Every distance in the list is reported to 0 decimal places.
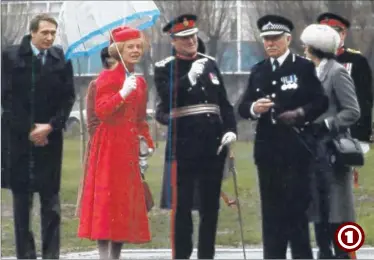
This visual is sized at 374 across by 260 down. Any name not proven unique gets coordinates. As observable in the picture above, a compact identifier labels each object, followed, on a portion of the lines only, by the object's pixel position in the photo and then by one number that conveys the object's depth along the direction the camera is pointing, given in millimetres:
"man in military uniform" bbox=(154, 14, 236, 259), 19016
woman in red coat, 19219
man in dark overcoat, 19969
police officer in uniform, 18672
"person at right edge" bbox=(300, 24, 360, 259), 18766
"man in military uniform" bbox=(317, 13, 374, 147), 18891
